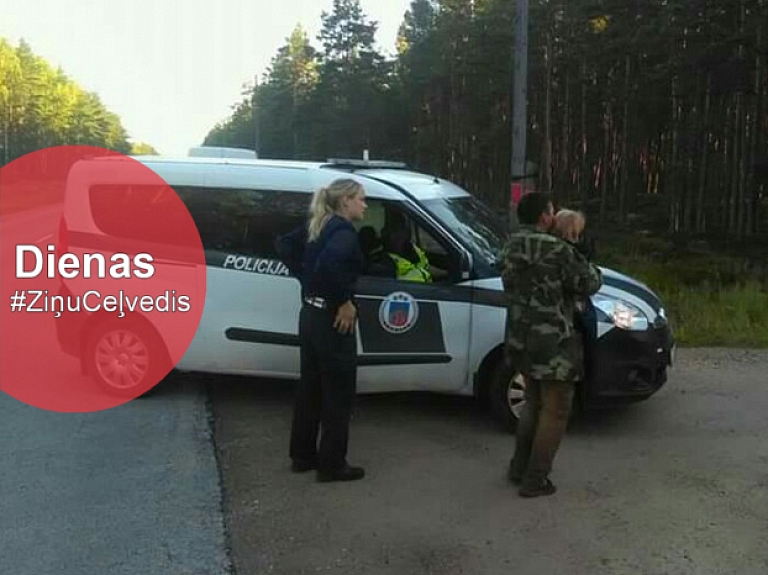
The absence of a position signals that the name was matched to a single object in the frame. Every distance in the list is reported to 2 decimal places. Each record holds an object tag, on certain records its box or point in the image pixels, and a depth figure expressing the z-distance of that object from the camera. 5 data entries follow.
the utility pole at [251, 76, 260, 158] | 82.79
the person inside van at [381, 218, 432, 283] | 6.45
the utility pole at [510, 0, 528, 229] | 12.38
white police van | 6.18
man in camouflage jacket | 4.82
